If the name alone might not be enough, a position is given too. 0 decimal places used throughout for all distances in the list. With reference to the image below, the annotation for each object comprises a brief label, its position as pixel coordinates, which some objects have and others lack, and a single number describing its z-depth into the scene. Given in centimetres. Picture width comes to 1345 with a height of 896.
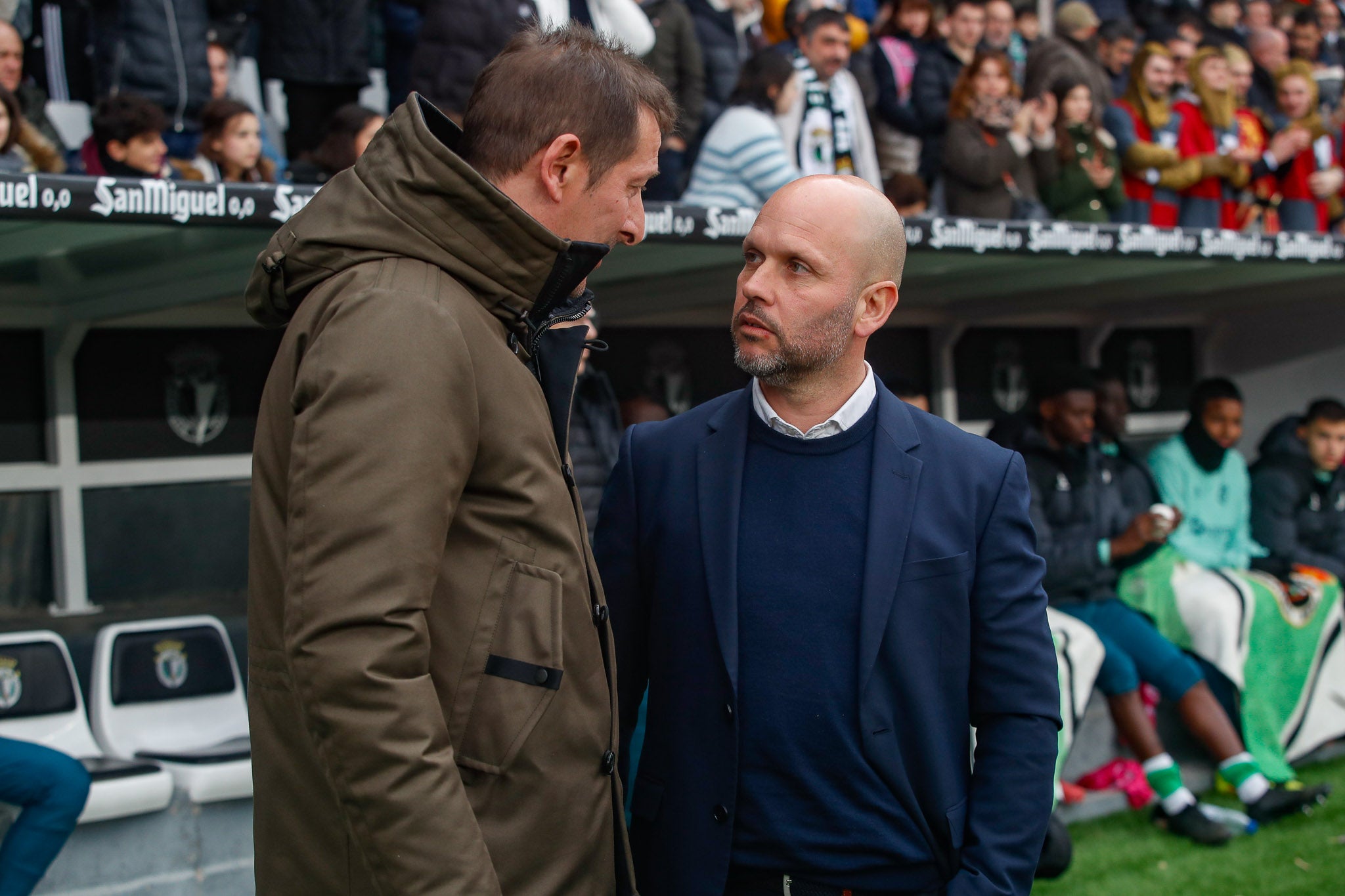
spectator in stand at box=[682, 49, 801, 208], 541
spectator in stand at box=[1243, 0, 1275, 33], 960
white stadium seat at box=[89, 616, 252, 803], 443
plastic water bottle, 528
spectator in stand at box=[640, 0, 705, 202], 620
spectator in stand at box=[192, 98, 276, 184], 500
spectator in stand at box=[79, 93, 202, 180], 468
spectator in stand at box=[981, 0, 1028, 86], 773
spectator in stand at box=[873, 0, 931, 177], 733
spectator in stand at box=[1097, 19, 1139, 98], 855
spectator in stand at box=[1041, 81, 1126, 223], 720
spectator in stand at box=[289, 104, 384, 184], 501
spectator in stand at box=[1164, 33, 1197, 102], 852
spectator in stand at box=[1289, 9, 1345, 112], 944
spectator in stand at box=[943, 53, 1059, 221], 672
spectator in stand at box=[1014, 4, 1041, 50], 861
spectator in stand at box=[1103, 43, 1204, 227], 767
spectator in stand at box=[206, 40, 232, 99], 563
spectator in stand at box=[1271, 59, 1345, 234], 848
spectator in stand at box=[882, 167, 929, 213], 649
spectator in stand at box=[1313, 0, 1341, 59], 1001
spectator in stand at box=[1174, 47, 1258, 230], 802
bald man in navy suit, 195
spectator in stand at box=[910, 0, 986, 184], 736
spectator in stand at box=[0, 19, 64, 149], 484
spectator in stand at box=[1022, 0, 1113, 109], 736
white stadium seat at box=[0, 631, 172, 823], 434
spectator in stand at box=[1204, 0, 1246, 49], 933
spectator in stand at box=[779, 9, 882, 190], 619
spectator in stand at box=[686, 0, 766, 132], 670
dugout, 399
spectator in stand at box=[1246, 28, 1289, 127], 920
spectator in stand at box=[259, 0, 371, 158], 560
